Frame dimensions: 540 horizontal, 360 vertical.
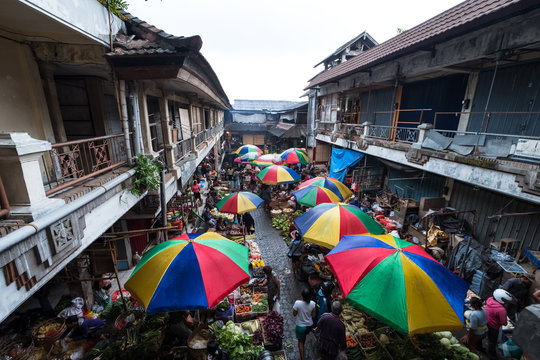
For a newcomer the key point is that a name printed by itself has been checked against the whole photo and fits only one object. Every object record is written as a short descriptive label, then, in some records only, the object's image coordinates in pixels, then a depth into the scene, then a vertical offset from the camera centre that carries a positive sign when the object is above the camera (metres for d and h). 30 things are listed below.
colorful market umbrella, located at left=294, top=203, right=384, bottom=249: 6.18 -2.87
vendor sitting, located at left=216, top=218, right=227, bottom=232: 10.88 -5.01
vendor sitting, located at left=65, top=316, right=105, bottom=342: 5.46 -4.90
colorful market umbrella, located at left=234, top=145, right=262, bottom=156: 19.77 -2.84
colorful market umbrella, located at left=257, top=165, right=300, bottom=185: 11.55 -2.89
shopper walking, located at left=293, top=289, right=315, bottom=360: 5.13 -4.19
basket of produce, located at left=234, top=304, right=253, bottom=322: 5.92 -4.84
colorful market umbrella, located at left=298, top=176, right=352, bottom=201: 9.55 -2.78
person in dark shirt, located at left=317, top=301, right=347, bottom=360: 4.43 -3.96
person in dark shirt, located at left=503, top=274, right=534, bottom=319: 6.11 -4.30
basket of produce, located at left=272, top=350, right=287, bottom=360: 4.90 -4.86
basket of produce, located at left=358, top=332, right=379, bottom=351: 5.16 -4.83
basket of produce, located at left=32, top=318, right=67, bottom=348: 5.13 -4.81
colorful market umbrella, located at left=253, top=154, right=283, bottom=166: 15.85 -3.00
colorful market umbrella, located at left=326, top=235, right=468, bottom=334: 3.65 -2.79
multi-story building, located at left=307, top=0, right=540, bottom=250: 6.08 +0.46
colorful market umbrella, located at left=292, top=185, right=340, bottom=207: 8.62 -2.88
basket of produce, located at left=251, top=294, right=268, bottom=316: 6.04 -4.85
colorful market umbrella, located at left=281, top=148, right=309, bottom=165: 16.00 -2.73
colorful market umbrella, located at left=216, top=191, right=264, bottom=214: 8.73 -3.25
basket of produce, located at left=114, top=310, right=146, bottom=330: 5.30 -4.57
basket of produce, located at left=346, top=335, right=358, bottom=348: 5.30 -4.95
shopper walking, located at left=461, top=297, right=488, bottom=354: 5.14 -4.46
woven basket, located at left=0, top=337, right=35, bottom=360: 4.95 -4.97
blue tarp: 13.52 -2.54
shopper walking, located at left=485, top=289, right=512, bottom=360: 5.22 -4.25
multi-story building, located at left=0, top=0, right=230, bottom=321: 2.67 -0.05
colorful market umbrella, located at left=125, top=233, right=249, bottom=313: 3.90 -2.80
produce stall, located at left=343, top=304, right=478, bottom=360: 4.78 -4.69
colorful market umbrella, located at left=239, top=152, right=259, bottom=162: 17.98 -3.11
